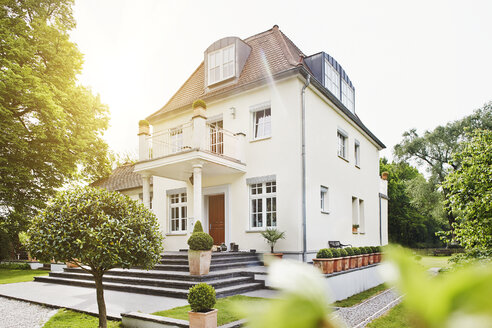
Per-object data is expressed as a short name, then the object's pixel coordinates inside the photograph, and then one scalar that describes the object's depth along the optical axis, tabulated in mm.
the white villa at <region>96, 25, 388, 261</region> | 11547
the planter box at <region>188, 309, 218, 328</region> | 5141
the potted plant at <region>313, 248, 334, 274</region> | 8648
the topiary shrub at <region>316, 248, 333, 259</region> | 9000
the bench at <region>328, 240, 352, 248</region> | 12828
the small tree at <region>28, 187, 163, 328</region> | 5387
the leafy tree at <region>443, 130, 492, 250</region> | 6254
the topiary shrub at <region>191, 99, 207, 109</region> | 11180
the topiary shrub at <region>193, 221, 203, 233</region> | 9764
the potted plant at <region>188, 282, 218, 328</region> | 5168
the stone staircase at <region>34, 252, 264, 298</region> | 8578
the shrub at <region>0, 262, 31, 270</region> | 16781
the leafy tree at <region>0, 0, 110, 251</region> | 14055
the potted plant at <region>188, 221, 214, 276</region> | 8820
